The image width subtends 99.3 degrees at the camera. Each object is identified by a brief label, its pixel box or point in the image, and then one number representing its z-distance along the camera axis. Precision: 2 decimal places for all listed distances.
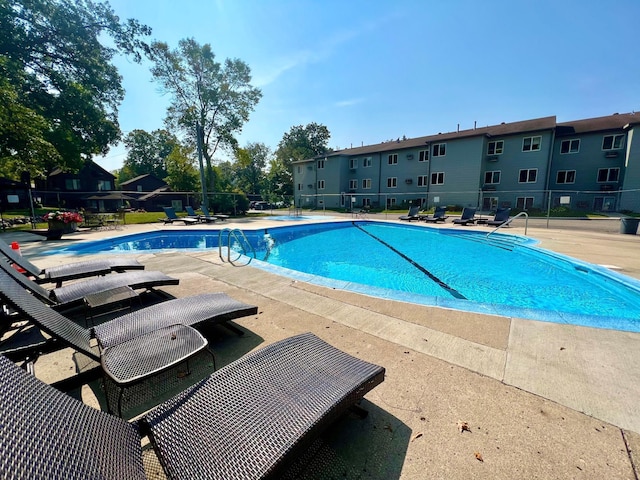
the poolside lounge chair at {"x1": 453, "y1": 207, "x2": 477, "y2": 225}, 15.98
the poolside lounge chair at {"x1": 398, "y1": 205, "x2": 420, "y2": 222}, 18.28
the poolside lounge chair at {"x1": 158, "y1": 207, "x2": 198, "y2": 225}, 16.97
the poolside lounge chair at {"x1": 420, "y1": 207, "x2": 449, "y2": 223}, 17.31
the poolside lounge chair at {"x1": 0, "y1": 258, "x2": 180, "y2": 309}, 3.09
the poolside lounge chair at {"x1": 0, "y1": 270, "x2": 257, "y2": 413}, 1.90
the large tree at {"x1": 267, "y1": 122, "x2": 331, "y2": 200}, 51.97
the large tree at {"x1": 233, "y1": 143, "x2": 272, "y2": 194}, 57.41
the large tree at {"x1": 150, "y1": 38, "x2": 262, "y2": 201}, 23.88
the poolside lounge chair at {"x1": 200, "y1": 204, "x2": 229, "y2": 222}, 18.90
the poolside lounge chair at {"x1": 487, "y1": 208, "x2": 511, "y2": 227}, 14.89
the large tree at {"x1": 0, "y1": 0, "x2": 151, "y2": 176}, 12.02
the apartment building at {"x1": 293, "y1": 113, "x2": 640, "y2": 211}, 22.09
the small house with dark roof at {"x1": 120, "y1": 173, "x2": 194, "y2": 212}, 36.91
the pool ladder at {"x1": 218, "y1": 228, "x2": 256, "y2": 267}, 6.34
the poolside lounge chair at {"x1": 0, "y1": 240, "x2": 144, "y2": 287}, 3.79
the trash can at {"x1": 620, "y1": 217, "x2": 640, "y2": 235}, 11.39
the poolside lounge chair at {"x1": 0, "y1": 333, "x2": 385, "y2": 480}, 0.92
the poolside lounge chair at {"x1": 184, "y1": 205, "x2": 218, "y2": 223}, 17.45
